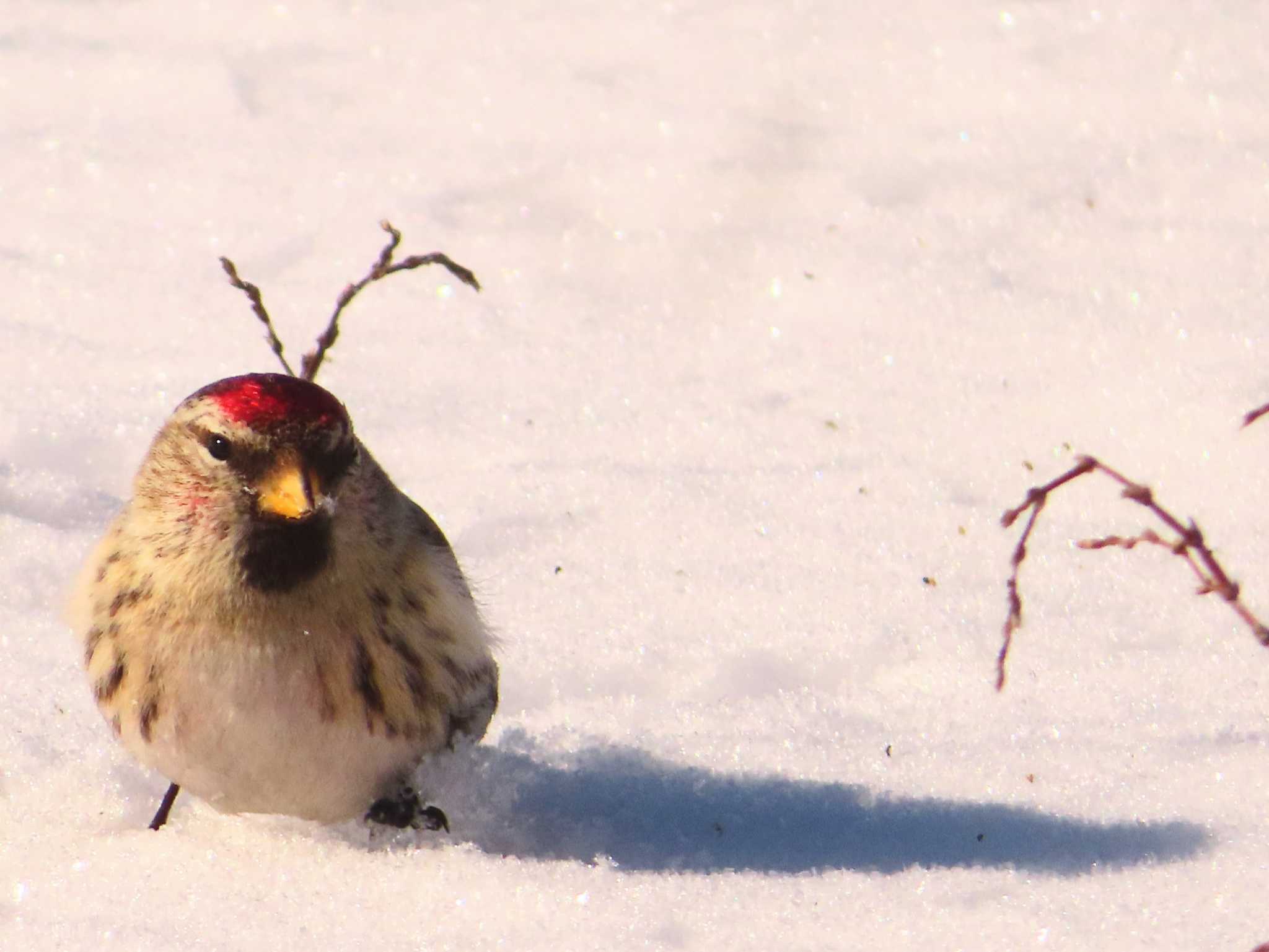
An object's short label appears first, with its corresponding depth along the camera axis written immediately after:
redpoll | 5.07
